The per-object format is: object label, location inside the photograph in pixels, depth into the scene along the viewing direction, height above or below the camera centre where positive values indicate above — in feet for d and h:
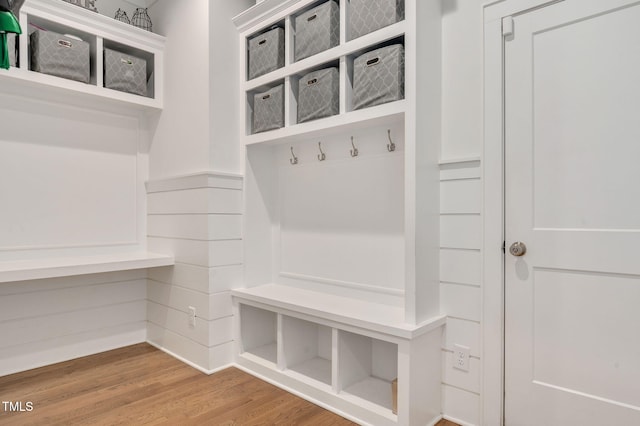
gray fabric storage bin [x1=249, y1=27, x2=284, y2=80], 8.18 +3.41
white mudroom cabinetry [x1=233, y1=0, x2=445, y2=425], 6.08 -0.49
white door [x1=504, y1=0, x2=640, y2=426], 5.01 -0.07
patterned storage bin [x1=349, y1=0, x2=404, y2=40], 6.30 +3.27
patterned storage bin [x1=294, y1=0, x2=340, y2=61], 7.14 +3.42
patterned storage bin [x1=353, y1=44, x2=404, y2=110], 6.19 +2.20
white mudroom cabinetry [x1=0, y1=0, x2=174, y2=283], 8.17 +1.25
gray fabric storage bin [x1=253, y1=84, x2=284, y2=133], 8.15 +2.16
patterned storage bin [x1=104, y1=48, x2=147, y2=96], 8.94 +3.25
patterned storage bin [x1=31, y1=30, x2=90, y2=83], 7.97 +3.27
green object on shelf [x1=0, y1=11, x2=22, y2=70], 3.69 +1.80
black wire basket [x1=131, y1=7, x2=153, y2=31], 9.84 +4.84
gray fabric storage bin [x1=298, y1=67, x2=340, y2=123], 7.15 +2.19
